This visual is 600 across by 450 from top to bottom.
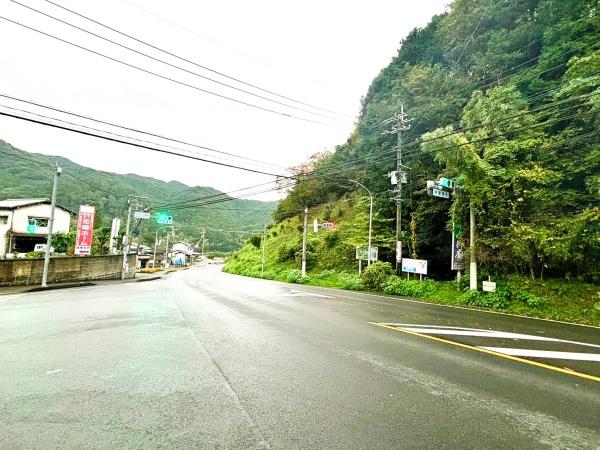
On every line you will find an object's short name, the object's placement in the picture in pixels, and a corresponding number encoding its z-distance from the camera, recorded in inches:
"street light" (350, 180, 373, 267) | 909.2
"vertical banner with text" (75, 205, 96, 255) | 1019.7
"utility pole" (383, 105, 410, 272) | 753.1
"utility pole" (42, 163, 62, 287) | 740.6
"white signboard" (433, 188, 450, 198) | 628.8
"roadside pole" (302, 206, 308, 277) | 1249.4
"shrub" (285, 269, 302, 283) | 1220.2
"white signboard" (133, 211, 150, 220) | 1117.0
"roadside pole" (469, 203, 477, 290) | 604.4
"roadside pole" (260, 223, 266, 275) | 1666.8
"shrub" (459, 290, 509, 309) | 538.9
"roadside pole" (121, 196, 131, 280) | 1224.5
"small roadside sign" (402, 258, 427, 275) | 736.3
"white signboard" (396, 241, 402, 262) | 764.8
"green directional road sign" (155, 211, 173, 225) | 1162.6
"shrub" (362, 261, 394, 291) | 810.8
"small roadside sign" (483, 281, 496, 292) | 562.3
